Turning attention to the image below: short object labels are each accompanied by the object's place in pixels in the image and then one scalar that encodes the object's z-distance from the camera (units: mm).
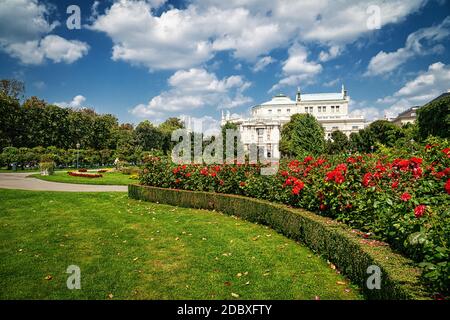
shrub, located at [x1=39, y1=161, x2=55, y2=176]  24188
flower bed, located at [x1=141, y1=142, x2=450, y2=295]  2988
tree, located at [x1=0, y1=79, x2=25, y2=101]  45906
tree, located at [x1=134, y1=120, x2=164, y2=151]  57406
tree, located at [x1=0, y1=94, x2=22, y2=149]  38156
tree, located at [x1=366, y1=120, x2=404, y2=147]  45125
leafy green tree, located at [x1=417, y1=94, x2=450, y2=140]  25438
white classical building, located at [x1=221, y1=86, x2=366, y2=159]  69188
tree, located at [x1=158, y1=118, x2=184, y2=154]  64481
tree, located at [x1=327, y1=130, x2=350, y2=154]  54869
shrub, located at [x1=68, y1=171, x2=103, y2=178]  22000
